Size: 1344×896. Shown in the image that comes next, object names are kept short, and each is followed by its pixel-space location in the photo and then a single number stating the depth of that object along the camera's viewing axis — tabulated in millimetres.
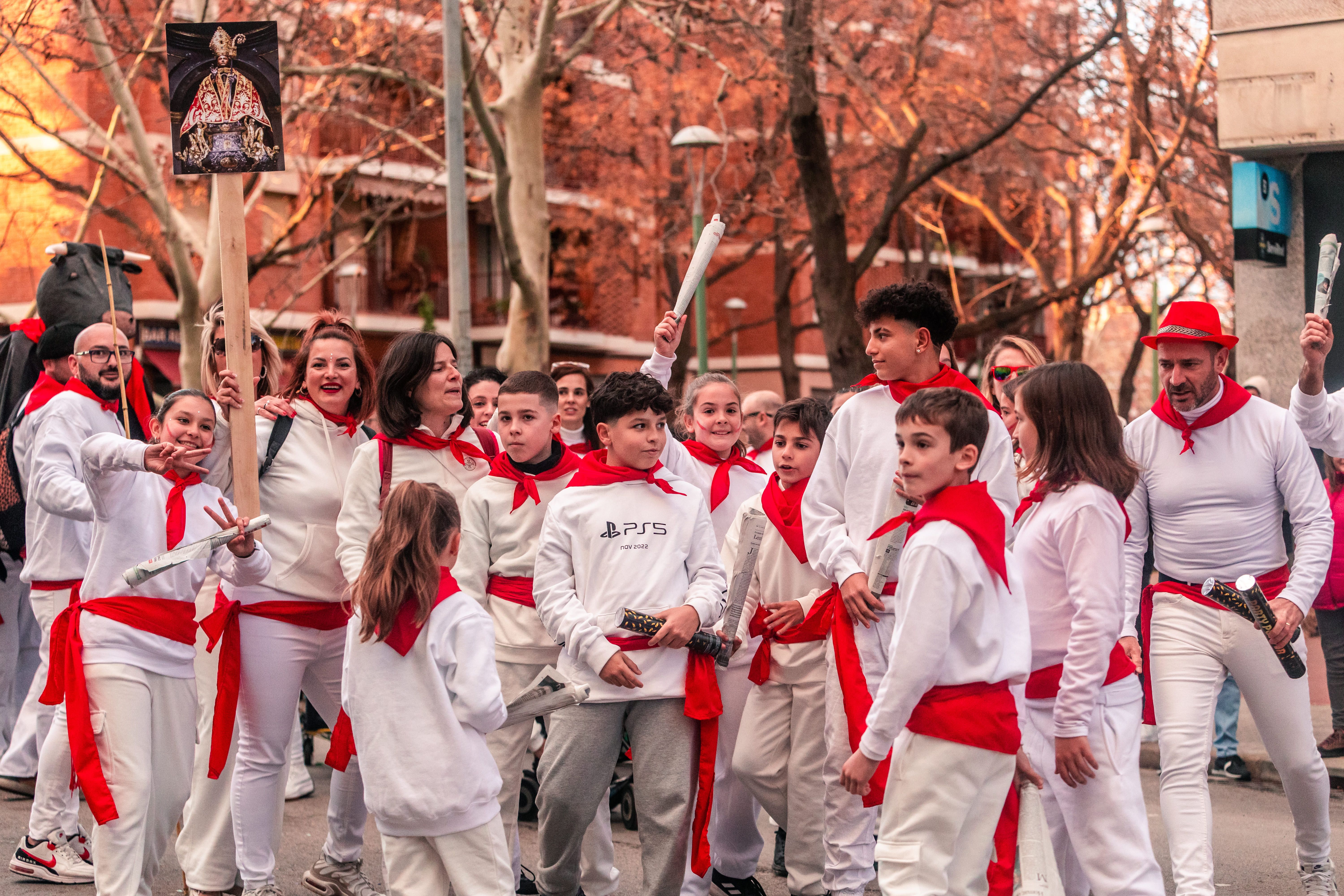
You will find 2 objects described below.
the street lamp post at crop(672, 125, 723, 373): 17656
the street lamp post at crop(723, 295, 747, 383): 34625
